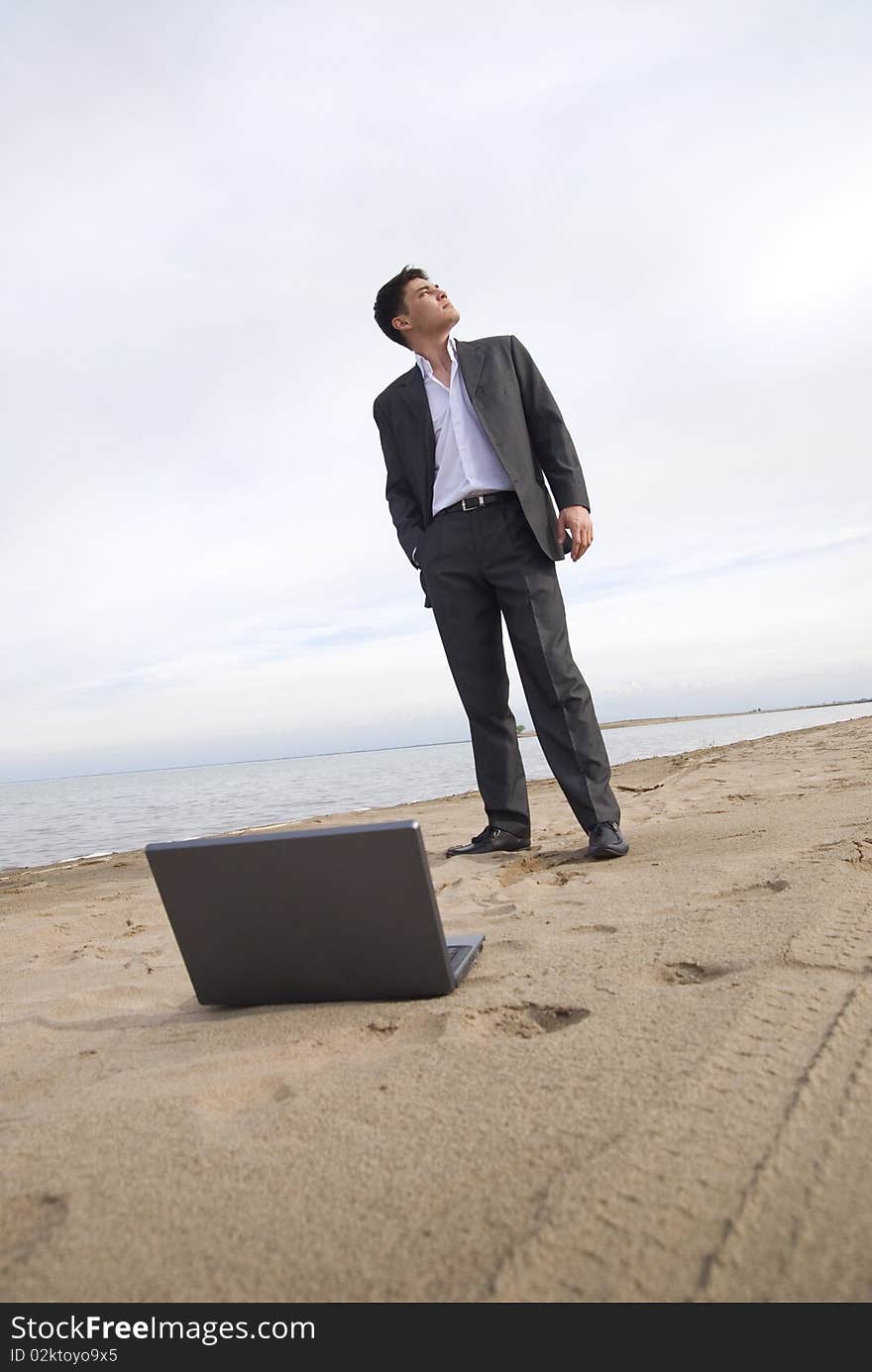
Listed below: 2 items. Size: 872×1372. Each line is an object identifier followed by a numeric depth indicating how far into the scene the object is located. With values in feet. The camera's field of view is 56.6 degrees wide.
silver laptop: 4.41
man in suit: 9.93
